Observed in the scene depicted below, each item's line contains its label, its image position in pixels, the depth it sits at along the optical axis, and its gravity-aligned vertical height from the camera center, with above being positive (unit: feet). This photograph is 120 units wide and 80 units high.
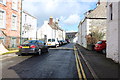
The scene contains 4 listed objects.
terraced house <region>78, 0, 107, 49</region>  55.85 +10.96
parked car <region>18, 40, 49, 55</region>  28.18 -2.16
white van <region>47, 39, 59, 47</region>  58.49 -1.42
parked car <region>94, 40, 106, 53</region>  34.38 -2.04
